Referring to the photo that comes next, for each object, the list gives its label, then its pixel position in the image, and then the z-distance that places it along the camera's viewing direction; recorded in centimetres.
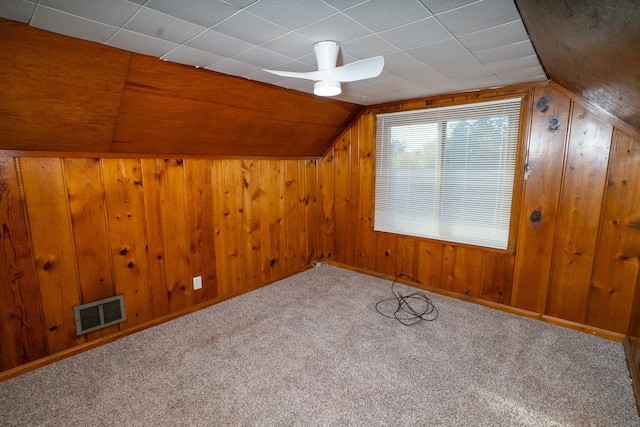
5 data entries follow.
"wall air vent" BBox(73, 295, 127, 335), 218
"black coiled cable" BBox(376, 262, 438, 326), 266
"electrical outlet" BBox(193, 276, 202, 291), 282
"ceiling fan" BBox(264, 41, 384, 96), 154
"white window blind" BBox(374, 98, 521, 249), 269
